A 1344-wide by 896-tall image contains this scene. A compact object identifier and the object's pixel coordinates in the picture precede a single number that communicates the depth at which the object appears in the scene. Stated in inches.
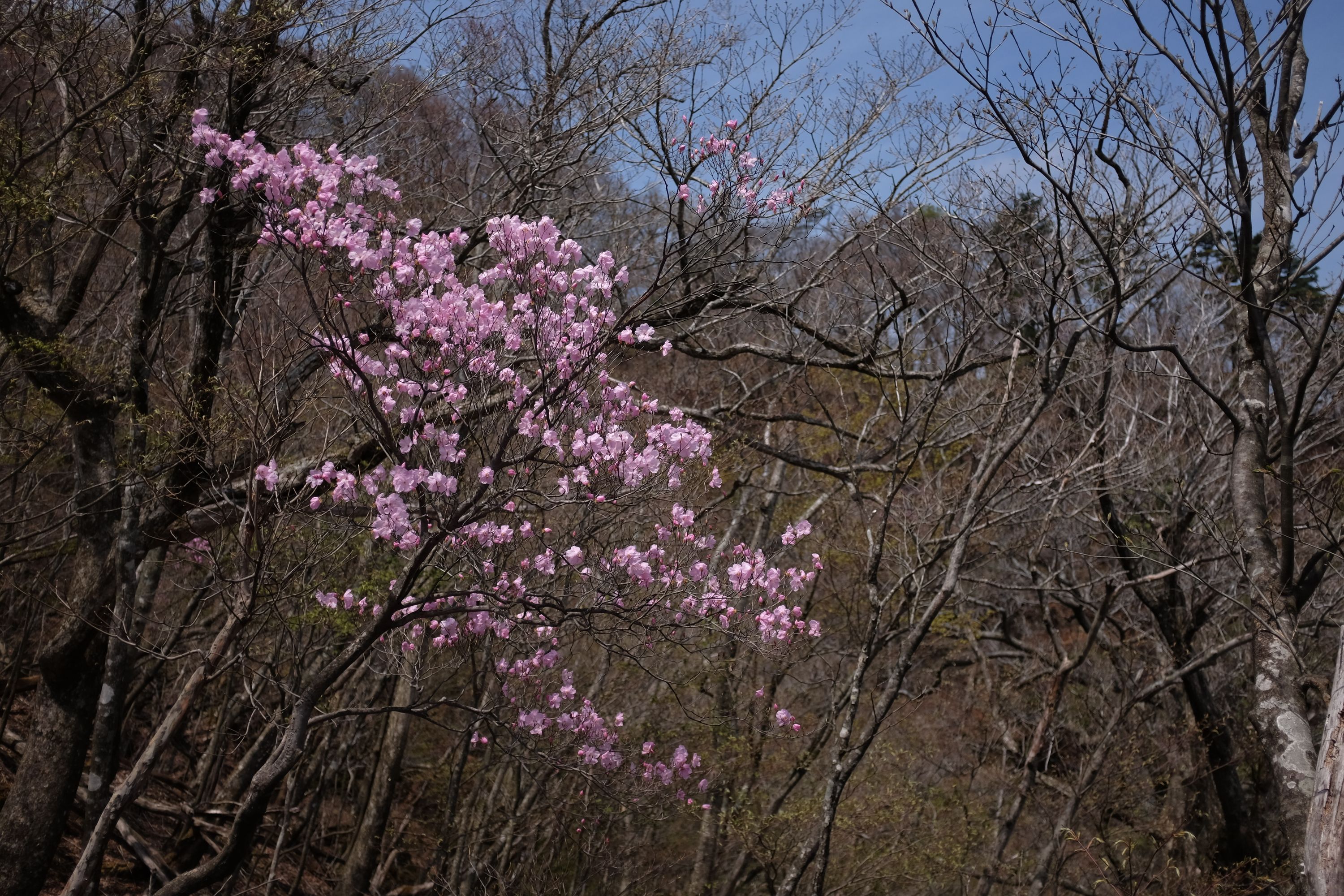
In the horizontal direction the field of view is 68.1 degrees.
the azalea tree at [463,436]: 165.0
